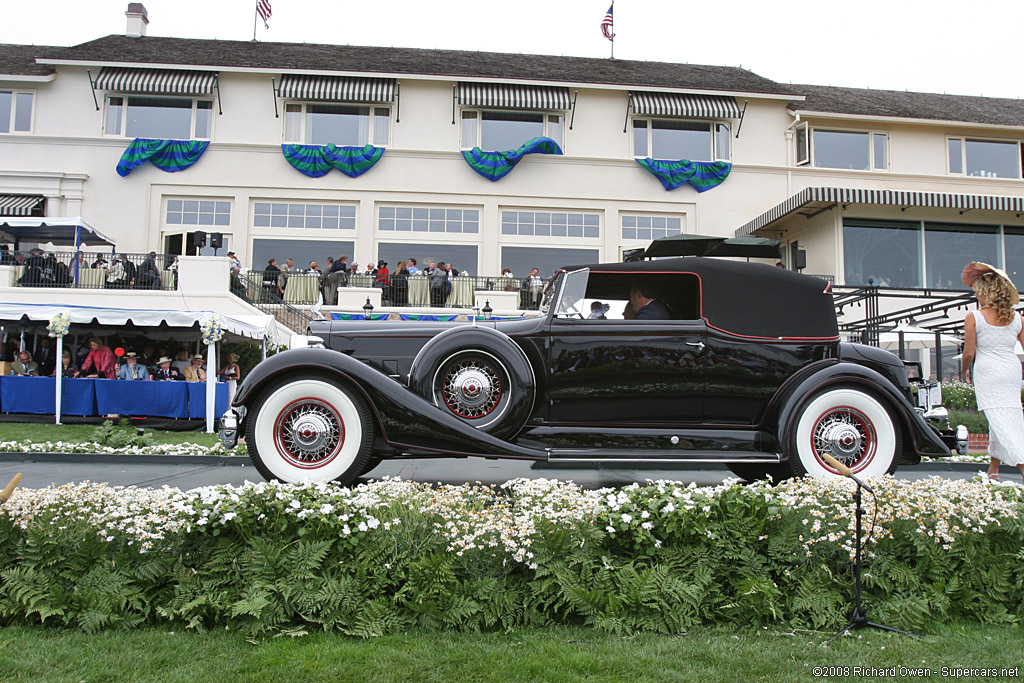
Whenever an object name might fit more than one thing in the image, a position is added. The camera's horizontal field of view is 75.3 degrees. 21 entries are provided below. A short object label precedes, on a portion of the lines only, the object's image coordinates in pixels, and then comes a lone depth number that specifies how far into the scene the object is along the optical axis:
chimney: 26.08
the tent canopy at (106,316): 13.43
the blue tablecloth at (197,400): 13.19
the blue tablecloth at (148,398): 13.11
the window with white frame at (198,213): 22.58
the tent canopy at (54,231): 18.09
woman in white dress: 5.04
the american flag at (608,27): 27.45
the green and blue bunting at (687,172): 23.42
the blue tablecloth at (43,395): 13.15
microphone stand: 3.00
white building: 22.31
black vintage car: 4.85
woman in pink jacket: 14.34
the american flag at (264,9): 24.92
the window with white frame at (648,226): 23.61
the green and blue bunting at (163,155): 22.06
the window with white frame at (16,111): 22.62
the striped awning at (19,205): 21.59
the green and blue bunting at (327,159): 22.62
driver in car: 5.43
